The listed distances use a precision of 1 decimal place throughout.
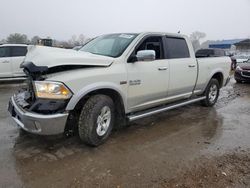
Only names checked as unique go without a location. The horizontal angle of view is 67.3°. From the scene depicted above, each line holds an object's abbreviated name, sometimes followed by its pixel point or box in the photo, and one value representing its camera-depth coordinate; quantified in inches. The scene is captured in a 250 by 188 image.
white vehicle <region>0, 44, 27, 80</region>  304.2
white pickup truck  105.3
